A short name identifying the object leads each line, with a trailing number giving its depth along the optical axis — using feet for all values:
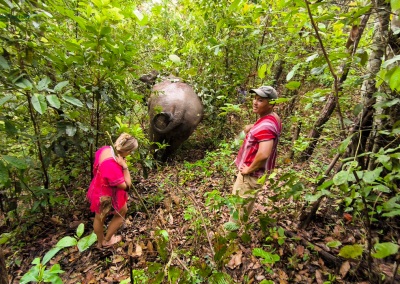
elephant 12.55
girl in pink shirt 6.44
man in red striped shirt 5.97
